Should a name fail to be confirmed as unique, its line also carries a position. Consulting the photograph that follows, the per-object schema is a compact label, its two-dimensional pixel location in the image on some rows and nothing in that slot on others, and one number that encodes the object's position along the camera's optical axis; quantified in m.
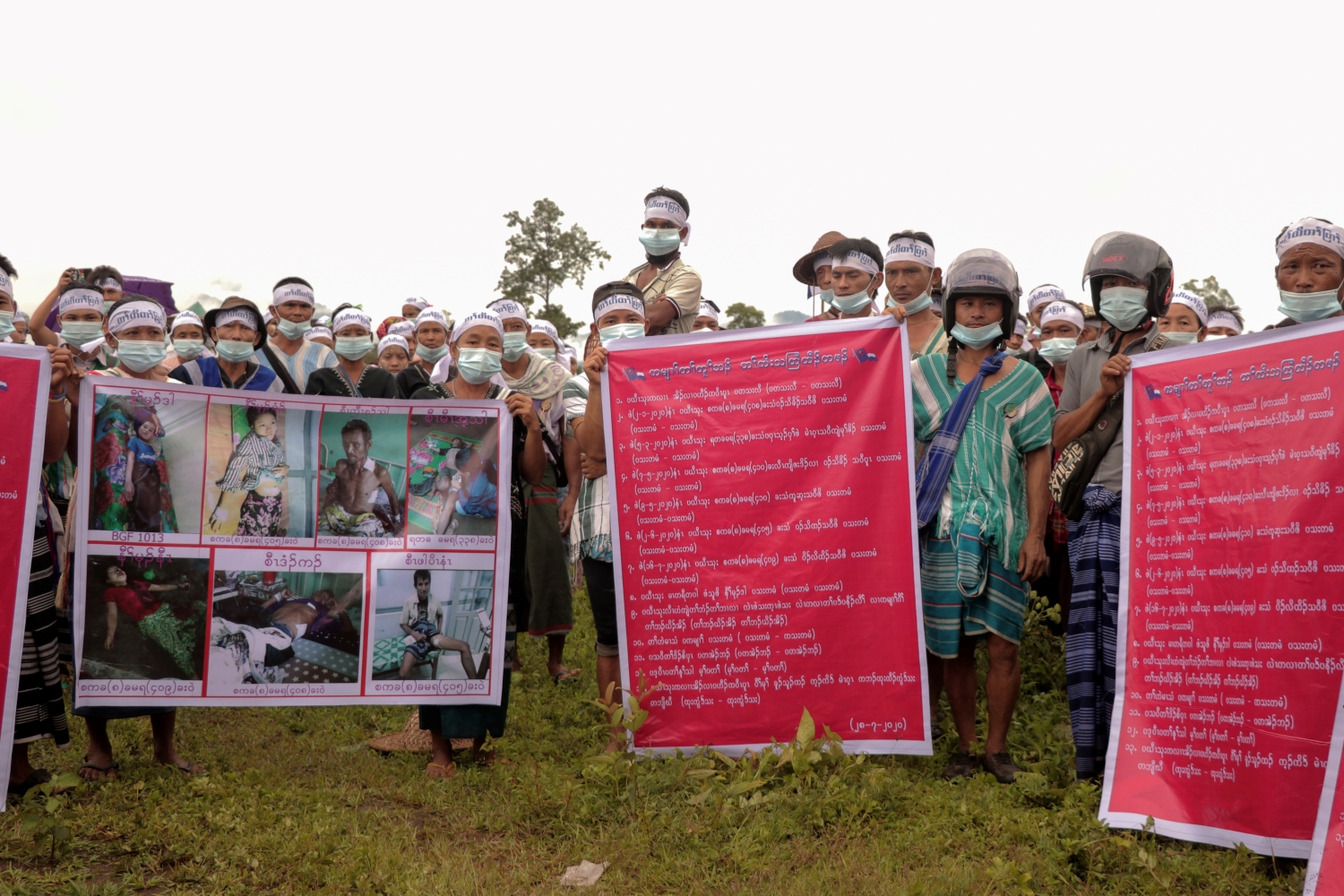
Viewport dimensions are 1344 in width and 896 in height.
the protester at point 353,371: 6.05
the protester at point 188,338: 7.97
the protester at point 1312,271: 4.54
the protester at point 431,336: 10.45
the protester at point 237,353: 6.35
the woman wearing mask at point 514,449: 5.38
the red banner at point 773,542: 4.96
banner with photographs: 4.98
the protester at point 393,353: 10.52
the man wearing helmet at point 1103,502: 4.83
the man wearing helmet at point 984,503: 4.97
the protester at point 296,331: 8.57
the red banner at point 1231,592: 3.91
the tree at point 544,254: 46.03
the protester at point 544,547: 6.99
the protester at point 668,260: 6.59
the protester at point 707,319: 11.93
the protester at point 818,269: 5.98
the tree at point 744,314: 41.84
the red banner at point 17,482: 4.59
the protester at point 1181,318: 6.81
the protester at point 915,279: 5.53
